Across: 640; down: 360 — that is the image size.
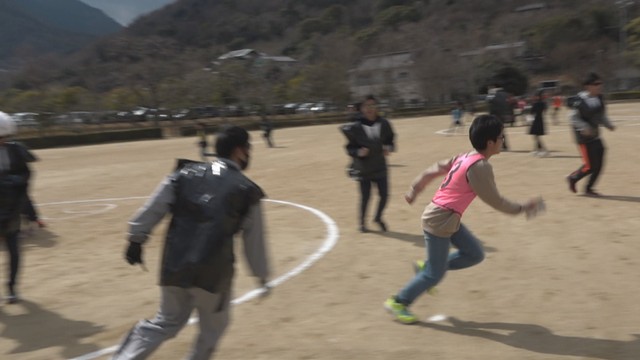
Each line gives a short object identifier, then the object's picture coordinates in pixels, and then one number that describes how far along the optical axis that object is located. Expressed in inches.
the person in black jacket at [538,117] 540.4
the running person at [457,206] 160.6
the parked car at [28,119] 1820.9
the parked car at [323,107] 2415.1
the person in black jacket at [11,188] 196.9
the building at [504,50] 2768.2
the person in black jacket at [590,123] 334.6
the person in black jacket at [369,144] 280.1
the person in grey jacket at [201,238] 119.6
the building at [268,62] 2890.0
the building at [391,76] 2804.6
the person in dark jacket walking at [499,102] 529.3
